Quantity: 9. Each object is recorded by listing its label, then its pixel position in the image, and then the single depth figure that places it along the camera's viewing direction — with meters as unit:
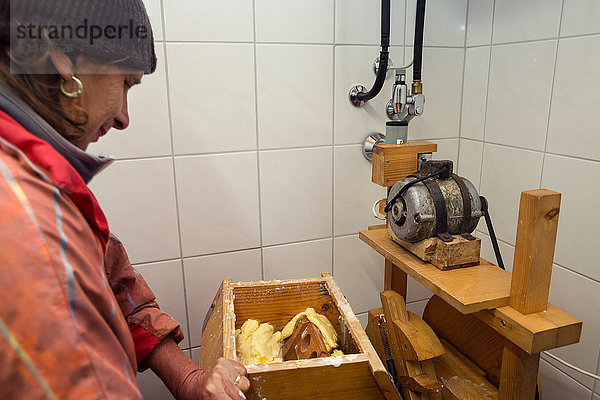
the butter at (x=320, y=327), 0.89
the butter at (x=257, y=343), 0.87
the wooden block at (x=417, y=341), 0.91
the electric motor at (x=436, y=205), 0.91
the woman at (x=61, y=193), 0.34
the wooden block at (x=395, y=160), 1.05
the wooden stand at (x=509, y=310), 0.76
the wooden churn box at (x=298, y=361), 0.76
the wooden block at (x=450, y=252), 0.90
